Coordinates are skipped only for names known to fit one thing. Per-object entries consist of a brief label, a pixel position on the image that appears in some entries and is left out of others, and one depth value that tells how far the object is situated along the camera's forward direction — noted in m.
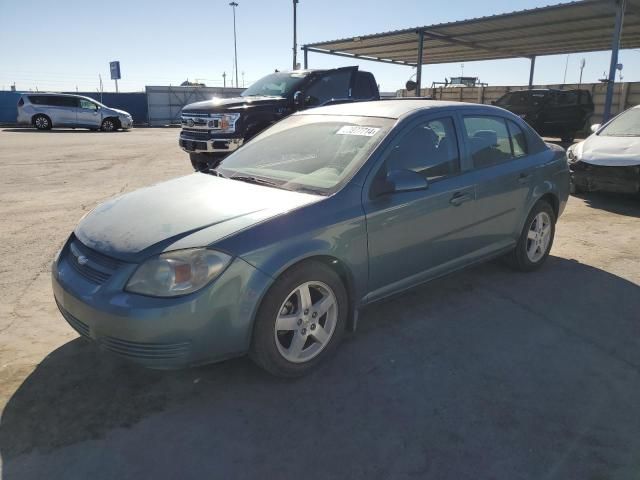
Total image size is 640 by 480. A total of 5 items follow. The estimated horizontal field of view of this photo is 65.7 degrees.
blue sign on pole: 36.91
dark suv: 16.28
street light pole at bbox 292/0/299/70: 26.18
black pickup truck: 8.48
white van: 23.19
